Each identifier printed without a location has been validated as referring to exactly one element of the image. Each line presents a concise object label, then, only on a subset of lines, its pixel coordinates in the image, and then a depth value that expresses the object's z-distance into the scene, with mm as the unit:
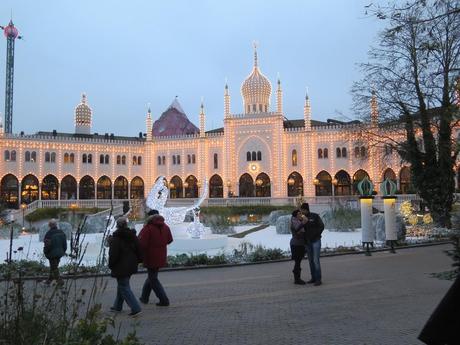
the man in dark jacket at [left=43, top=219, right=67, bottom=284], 13414
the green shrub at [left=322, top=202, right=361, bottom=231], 31219
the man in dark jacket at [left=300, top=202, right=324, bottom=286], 12711
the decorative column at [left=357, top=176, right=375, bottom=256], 21044
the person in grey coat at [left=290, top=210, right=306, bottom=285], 12891
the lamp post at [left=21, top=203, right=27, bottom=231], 44944
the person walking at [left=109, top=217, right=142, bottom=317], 9234
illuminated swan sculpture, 24047
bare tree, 28453
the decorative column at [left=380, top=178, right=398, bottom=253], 21562
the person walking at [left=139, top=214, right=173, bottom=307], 10188
